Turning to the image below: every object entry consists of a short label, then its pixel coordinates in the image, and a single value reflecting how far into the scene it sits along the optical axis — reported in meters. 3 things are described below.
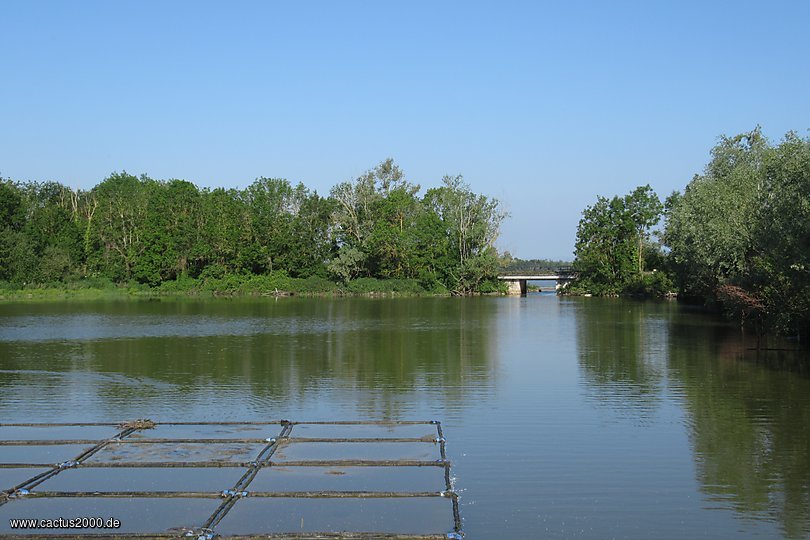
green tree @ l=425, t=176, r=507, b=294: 84.50
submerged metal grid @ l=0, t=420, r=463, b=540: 10.24
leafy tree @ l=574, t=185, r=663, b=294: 84.12
